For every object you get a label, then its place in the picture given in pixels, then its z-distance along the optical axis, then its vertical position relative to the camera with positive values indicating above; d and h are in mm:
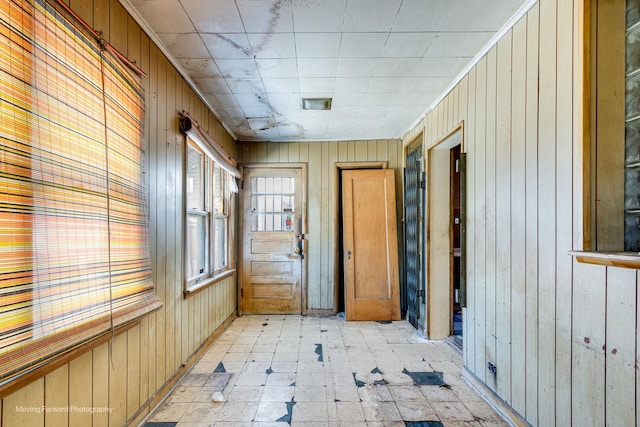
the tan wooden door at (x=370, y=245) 4180 -414
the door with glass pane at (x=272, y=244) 4469 -411
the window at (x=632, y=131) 1287 +344
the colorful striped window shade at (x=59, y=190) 1043 +107
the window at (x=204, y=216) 2820 -7
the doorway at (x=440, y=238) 3365 -254
